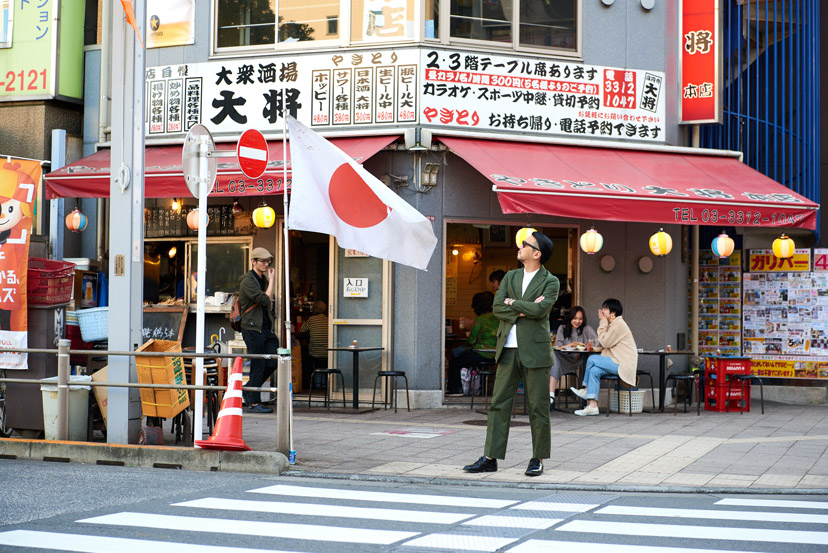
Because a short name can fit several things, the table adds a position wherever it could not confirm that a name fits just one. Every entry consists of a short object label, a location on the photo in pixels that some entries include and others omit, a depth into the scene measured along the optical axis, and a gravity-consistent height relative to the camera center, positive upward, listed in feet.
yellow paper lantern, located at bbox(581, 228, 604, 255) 45.16 +2.51
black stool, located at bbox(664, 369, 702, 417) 44.78 -3.71
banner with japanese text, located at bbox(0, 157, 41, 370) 33.32 +1.17
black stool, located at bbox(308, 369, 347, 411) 44.95 -3.85
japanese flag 29.60 +2.74
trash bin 31.37 -3.62
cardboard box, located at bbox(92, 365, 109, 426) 32.17 -3.21
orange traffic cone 28.25 -3.68
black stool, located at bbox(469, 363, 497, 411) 45.64 -3.63
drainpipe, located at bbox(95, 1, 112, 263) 52.75 +10.46
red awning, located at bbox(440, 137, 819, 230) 42.86 +4.89
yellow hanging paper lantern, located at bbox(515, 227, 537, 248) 43.31 +2.77
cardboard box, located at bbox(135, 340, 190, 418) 30.91 -2.70
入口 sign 47.16 +0.40
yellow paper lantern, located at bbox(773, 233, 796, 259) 50.44 +2.55
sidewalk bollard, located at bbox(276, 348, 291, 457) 28.27 -3.08
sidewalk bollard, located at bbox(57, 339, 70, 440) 30.58 -3.04
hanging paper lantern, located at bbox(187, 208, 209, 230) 47.70 +3.65
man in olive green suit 28.02 -1.63
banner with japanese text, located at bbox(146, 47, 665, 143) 46.50 +9.66
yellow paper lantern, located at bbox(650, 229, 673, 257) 46.39 +2.50
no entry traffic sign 30.45 +4.37
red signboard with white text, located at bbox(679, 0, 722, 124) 48.83 +11.55
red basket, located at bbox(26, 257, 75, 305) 33.88 +0.44
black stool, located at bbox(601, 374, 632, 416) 44.29 -3.61
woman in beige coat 44.21 -2.63
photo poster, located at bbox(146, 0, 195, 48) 50.06 +13.73
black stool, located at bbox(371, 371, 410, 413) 44.45 -3.86
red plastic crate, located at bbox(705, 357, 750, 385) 46.98 -3.29
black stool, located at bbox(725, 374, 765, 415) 45.93 -3.77
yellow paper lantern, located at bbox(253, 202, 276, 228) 46.47 +3.67
